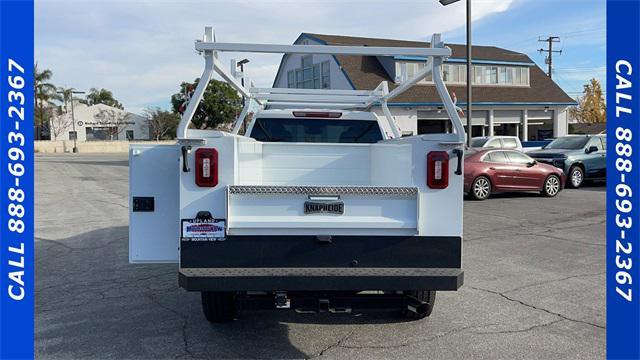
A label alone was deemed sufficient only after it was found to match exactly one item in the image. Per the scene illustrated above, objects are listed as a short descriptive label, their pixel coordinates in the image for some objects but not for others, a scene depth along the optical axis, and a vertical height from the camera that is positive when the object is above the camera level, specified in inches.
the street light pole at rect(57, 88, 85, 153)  2638.8 +399.1
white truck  155.4 -14.3
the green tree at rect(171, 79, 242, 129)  1619.1 +196.4
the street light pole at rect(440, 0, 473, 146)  816.3 +154.5
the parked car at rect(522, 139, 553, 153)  1174.2 +65.2
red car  581.3 +0.5
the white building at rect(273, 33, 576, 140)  1293.1 +226.6
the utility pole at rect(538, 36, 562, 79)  2121.2 +478.3
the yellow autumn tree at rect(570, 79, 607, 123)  2780.5 +359.5
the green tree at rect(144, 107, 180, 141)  2496.3 +228.2
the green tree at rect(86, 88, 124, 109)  3951.8 +549.4
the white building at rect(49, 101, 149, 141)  2915.8 +265.1
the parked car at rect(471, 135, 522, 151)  855.3 +51.4
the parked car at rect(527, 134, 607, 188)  714.2 +22.9
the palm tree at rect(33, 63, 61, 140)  2664.9 +391.2
